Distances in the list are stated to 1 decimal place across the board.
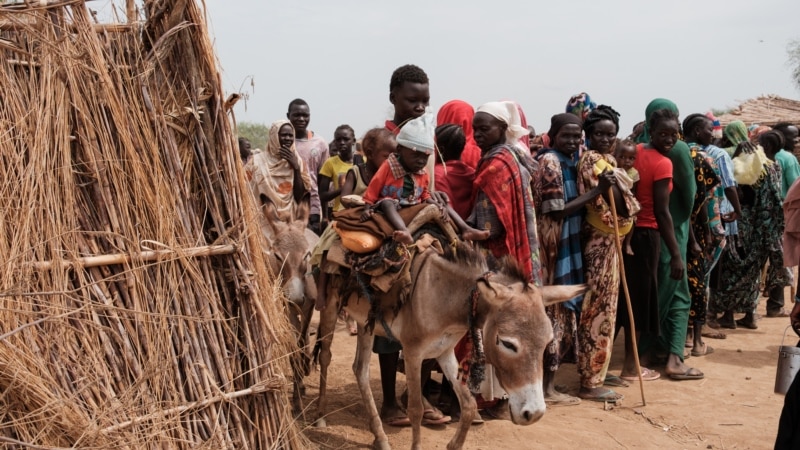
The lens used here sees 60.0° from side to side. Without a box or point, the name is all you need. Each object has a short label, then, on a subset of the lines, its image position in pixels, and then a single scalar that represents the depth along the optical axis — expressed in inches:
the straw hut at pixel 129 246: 124.5
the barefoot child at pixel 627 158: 251.9
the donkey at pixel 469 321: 149.4
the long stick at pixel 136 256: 128.2
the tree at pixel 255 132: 1224.2
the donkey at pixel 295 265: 230.1
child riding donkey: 174.1
